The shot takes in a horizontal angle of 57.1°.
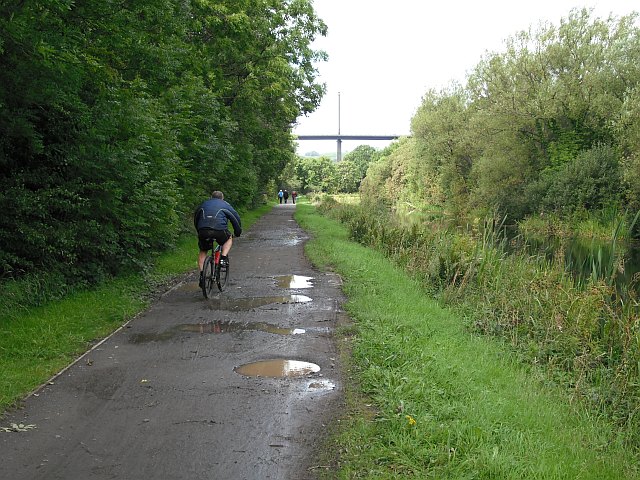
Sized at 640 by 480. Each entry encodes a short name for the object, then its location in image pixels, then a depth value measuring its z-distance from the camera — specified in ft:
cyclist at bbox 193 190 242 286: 33.17
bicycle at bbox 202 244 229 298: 32.22
